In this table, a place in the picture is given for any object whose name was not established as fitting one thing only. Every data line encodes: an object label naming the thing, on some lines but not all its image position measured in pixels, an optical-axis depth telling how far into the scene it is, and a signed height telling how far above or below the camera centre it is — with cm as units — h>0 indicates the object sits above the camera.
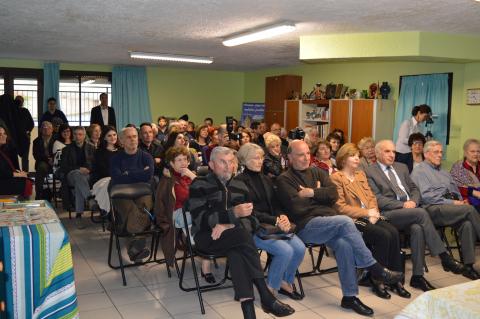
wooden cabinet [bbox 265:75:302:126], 1066 +54
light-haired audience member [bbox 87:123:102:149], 675 -31
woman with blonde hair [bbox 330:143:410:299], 402 -81
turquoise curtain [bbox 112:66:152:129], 1138 +41
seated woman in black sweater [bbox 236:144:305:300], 365 -83
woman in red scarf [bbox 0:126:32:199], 534 -75
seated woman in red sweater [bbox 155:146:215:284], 415 -72
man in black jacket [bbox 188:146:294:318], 337 -82
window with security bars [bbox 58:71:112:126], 1125 +44
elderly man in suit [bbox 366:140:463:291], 421 -80
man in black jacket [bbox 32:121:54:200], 690 -65
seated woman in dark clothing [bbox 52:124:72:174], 671 -42
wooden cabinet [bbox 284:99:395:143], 819 +1
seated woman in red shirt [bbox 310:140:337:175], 548 -44
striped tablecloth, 259 -88
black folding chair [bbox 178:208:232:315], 361 -128
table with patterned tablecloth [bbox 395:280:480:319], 194 -75
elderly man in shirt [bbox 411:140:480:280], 453 -80
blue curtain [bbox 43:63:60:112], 1071 +67
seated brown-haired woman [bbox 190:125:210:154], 690 -36
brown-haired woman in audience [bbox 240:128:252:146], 647 -32
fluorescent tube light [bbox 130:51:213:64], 870 +103
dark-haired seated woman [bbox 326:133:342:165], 652 -32
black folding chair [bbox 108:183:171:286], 424 -94
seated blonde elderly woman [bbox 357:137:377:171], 532 -35
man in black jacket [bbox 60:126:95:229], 609 -70
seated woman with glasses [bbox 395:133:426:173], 581 -32
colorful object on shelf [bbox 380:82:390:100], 828 +47
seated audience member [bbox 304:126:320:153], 591 -29
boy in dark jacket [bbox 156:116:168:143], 866 -26
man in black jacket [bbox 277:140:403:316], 372 -83
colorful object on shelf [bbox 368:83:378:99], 842 +48
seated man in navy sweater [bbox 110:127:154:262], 431 -69
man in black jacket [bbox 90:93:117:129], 991 -4
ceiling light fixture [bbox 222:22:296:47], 560 +101
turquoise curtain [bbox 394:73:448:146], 749 +34
